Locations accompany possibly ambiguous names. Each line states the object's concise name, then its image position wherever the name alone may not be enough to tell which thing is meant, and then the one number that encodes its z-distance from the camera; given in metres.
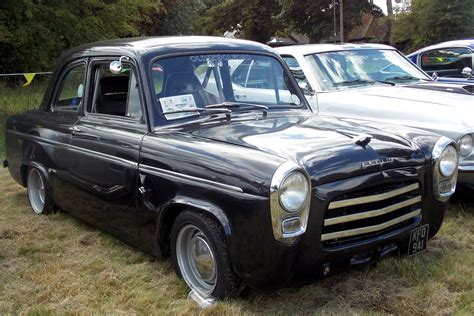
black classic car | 3.01
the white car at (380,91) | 4.90
